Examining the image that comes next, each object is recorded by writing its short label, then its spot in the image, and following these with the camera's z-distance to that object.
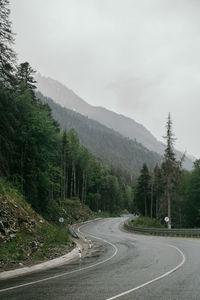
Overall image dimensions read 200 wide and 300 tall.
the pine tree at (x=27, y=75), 38.76
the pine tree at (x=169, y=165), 40.44
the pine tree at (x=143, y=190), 71.46
